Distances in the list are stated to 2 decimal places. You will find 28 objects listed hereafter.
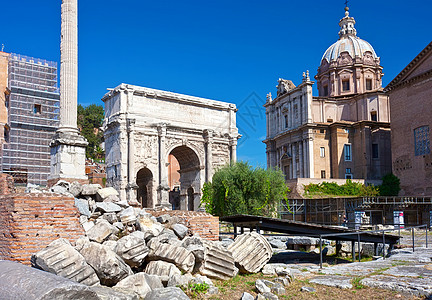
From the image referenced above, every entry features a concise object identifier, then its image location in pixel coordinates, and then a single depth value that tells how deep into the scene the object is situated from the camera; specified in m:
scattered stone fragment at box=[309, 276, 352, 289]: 7.35
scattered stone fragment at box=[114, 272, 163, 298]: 6.89
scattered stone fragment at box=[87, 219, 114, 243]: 8.55
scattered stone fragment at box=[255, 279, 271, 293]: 7.12
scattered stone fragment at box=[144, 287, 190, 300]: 6.15
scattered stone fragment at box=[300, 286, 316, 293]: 7.15
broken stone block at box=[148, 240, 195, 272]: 7.96
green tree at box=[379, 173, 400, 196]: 39.03
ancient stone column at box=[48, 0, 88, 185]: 15.24
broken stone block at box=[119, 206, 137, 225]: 9.70
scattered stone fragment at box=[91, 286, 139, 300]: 6.01
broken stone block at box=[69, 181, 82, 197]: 10.97
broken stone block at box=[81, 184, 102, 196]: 11.14
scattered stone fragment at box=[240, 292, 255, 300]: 6.62
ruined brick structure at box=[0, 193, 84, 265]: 7.69
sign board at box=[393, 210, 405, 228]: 28.92
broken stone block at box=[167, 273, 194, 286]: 7.34
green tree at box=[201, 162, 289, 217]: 27.30
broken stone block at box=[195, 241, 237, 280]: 8.39
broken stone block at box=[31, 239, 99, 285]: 6.70
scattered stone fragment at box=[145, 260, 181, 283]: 7.75
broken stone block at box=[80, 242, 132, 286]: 7.01
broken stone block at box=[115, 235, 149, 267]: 7.80
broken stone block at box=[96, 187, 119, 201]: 11.18
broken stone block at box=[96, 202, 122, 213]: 10.09
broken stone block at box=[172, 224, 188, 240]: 9.95
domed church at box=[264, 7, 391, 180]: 44.81
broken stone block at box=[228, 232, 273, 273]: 9.00
